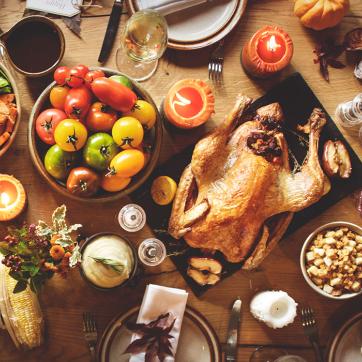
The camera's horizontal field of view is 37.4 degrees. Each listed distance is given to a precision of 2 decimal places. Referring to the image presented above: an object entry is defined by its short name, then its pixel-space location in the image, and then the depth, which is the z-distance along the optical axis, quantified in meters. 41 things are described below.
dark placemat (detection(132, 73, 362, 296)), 1.74
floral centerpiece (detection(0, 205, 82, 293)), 1.43
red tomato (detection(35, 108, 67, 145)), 1.55
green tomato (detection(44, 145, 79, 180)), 1.55
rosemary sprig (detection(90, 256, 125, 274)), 1.57
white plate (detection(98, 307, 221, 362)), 1.67
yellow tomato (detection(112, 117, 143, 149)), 1.53
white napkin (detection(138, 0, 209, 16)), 1.71
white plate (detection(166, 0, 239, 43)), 1.75
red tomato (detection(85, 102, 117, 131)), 1.57
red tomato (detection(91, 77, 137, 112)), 1.51
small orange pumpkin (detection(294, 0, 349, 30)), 1.71
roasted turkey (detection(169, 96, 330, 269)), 1.58
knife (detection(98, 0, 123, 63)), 1.73
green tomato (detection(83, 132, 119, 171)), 1.54
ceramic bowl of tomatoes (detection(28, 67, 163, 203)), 1.59
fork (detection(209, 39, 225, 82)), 1.77
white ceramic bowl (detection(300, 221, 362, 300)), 1.68
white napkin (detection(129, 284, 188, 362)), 1.65
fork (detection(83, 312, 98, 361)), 1.68
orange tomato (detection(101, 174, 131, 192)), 1.58
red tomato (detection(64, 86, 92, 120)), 1.52
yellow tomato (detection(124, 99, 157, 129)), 1.57
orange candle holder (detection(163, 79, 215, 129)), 1.64
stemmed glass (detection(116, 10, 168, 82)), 1.62
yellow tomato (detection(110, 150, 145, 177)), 1.53
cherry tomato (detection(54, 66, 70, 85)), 1.54
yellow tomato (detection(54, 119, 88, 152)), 1.50
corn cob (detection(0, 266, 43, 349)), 1.56
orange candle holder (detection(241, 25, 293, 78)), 1.69
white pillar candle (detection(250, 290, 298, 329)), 1.69
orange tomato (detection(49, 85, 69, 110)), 1.56
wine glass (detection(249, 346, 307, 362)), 1.76
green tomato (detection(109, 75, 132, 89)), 1.59
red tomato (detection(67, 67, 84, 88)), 1.54
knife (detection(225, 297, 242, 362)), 1.73
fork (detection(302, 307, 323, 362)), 1.75
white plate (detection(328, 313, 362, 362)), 1.73
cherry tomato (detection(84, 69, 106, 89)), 1.55
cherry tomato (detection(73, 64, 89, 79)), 1.54
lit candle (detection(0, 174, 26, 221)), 1.67
